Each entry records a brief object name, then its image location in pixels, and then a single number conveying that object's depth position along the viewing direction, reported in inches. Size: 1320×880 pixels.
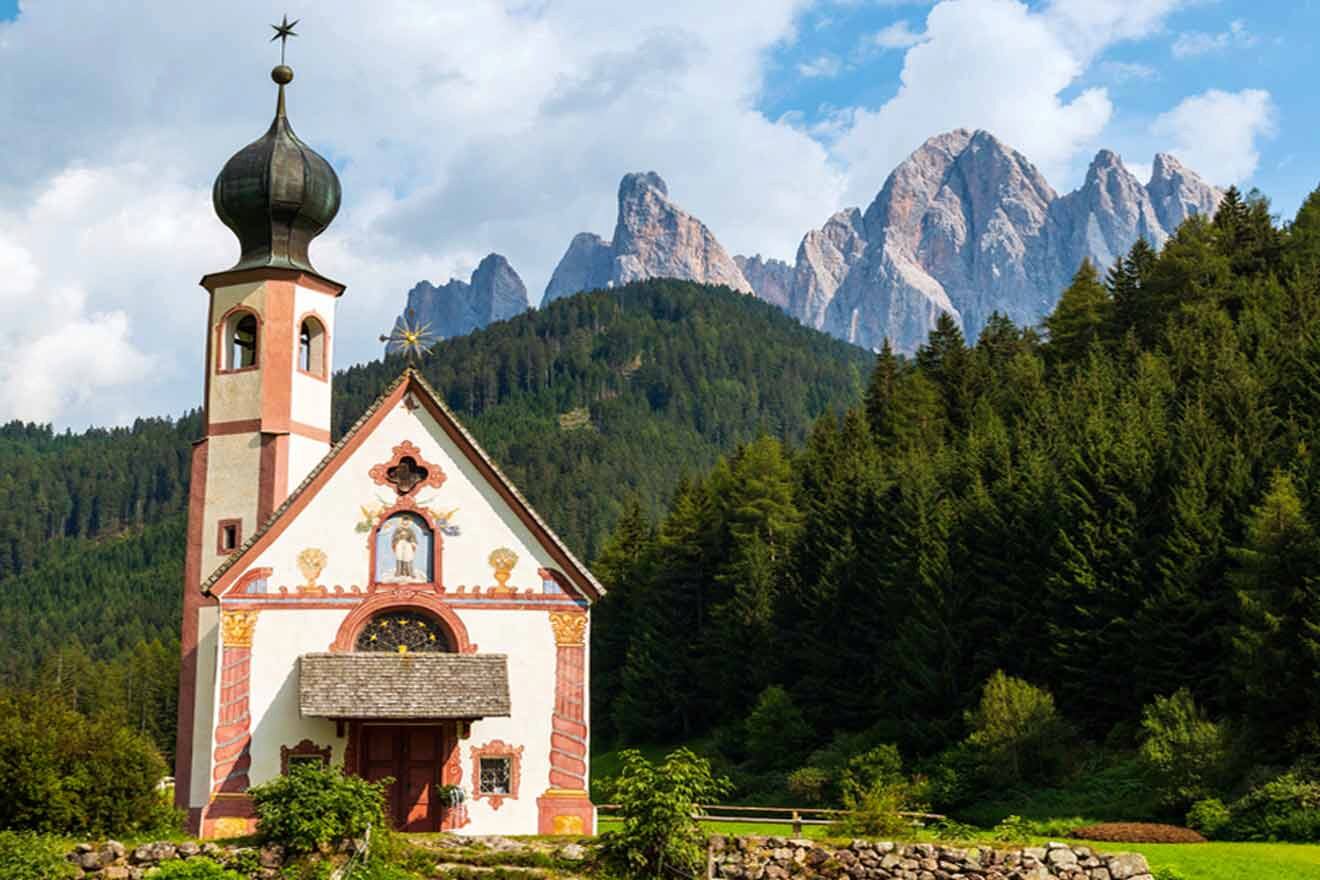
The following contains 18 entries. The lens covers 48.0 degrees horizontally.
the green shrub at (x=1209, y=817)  1320.1
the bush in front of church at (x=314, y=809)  951.0
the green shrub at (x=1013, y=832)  1074.7
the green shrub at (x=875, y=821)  1065.5
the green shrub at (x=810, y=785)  1955.0
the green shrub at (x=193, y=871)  930.7
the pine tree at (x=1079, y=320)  3309.5
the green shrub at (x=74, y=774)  1042.7
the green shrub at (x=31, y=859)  931.3
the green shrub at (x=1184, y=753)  1443.2
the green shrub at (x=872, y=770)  1814.7
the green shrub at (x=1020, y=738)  1710.1
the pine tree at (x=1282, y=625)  1478.8
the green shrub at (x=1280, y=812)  1248.8
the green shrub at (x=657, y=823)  973.2
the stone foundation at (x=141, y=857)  952.0
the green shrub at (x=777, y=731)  2284.7
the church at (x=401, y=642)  1245.7
